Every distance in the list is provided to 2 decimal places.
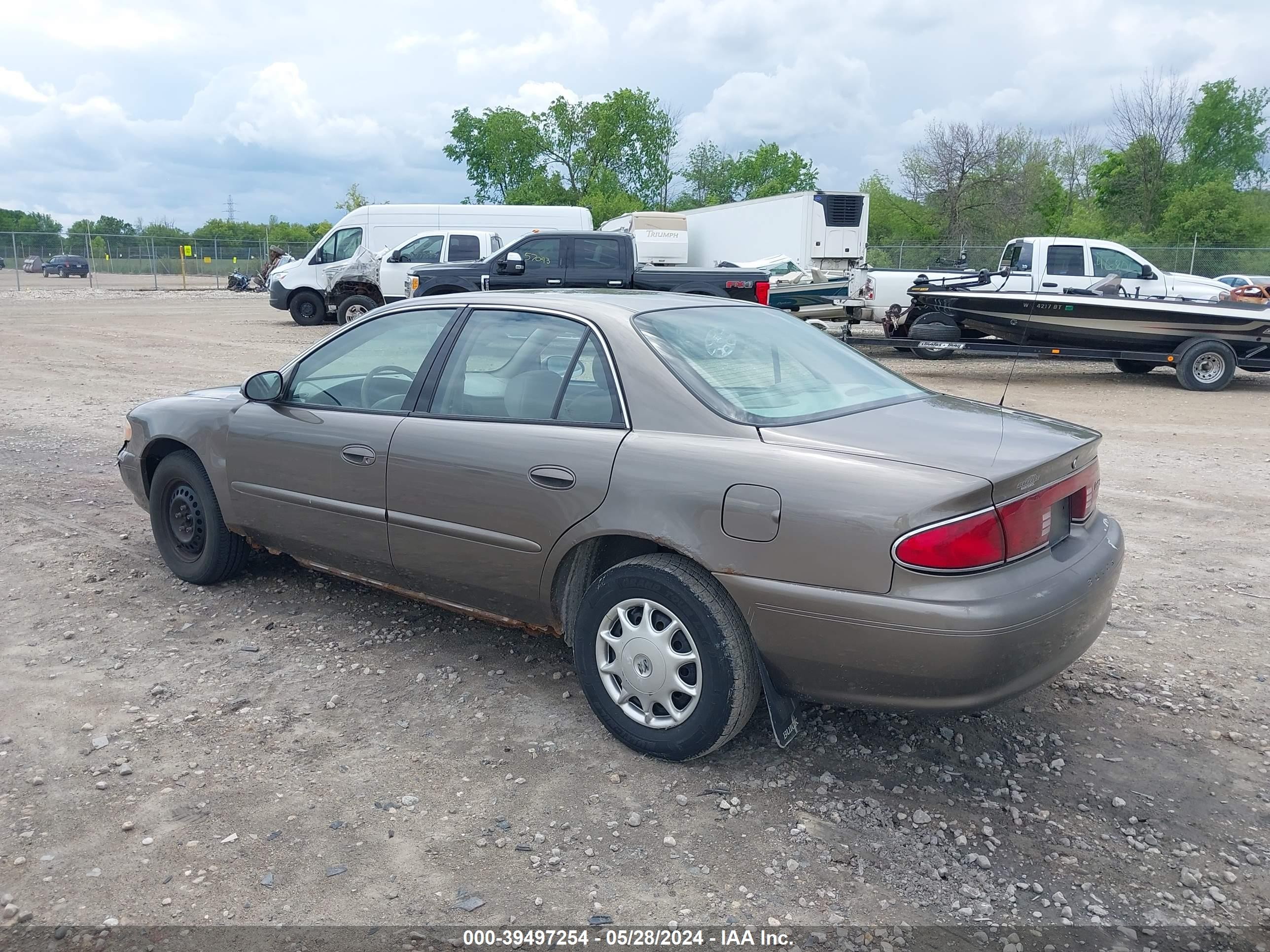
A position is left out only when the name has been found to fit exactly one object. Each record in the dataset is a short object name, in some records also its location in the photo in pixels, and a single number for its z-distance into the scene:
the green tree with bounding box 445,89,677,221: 64.75
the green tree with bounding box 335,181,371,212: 76.44
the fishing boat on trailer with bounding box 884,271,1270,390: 13.19
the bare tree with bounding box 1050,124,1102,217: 57.56
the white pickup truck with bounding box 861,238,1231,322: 16.38
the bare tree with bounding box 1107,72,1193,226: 43.94
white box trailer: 21.58
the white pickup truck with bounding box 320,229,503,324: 19.83
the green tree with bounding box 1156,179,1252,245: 39.34
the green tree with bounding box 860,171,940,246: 50.97
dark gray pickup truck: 16.80
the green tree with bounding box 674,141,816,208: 66.69
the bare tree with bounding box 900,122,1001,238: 48.31
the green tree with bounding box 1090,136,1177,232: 44.06
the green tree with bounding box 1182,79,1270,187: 48.44
